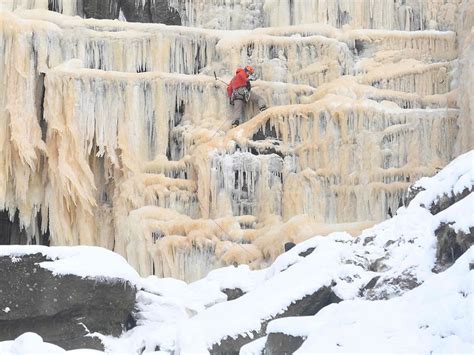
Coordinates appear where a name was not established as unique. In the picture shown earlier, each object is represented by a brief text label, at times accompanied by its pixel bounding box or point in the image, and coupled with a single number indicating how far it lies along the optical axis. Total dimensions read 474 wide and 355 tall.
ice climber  34.16
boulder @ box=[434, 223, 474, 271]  16.16
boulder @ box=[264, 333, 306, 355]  15.50
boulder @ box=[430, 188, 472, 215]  17.72
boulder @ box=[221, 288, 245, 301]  23.55
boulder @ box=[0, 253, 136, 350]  21.41
